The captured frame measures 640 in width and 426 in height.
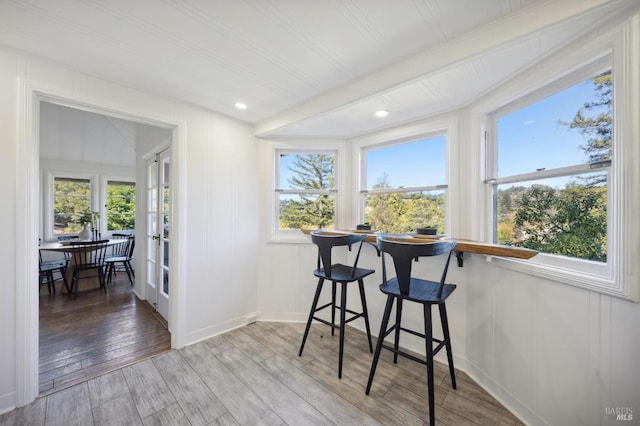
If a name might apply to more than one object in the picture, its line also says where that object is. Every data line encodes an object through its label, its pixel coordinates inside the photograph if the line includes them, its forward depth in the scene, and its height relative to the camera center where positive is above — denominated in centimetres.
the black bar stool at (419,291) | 147 -54
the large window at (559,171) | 132 +25
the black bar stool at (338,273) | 196 -54
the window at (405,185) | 235 +28
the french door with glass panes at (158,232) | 293 -25
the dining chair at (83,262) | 373 -79
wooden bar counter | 143 -23
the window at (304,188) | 300 +29
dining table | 368 -101
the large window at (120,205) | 543 +16
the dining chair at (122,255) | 438 -83
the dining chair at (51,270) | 372 -88
